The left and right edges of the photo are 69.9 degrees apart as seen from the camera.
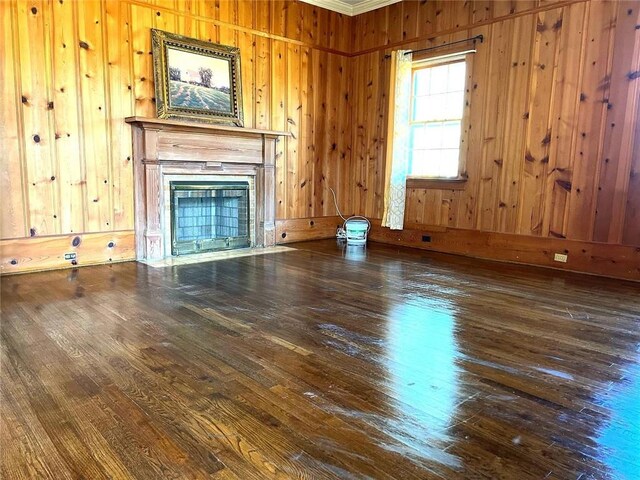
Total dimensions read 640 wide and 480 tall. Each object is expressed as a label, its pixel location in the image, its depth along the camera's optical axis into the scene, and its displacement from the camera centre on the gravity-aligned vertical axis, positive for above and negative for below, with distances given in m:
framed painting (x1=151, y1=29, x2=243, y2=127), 4.80 +1.06
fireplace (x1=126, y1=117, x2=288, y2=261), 4.74 -0.12
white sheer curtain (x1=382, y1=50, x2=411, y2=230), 5.93 +0.53
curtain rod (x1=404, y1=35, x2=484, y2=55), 5.24 +1.65
